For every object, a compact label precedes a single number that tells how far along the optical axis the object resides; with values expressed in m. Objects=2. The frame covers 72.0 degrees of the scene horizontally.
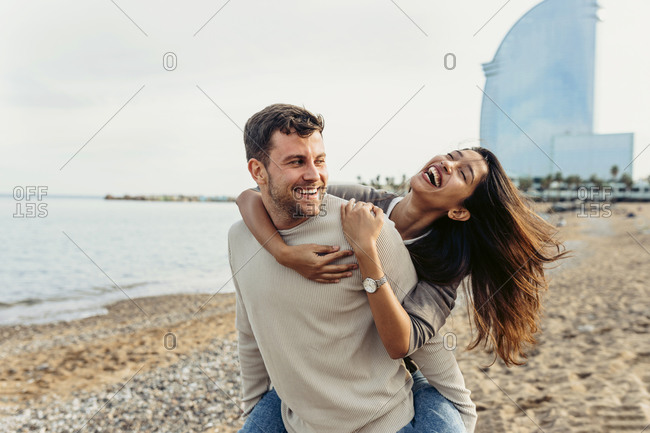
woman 2.21
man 1.69
